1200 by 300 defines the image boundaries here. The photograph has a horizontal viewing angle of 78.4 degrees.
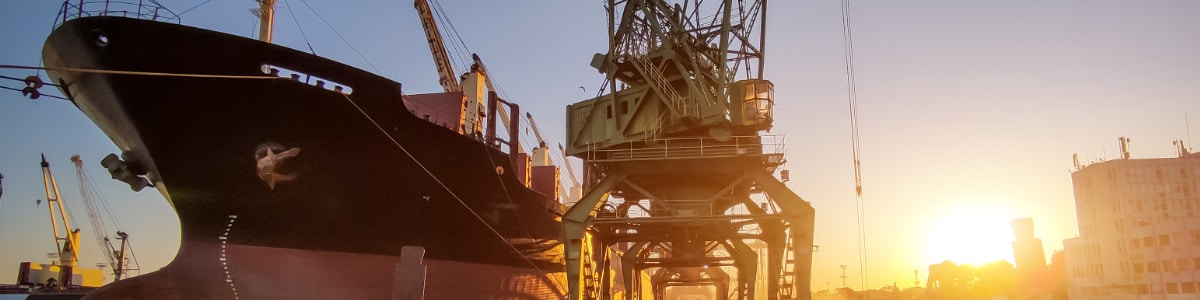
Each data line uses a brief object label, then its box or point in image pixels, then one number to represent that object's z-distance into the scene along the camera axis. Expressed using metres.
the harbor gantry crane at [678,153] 19.08
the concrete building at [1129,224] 59.00
